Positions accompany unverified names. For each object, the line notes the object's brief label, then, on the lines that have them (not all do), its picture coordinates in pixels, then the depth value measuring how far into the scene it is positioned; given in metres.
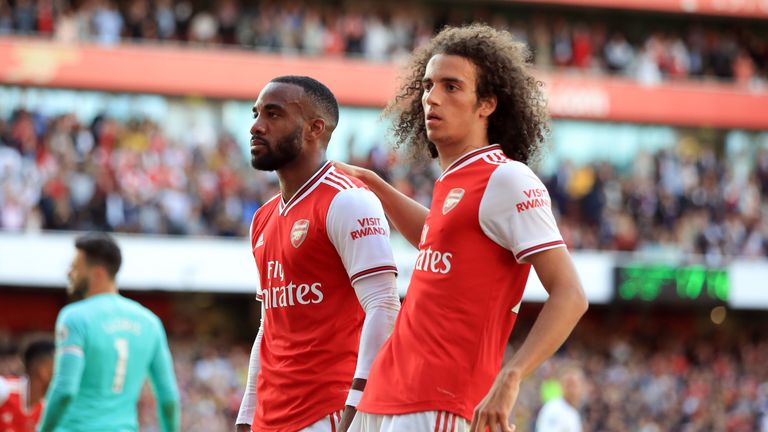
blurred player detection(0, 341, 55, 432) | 8.05
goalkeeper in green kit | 7.00
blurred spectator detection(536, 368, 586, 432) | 12.47
